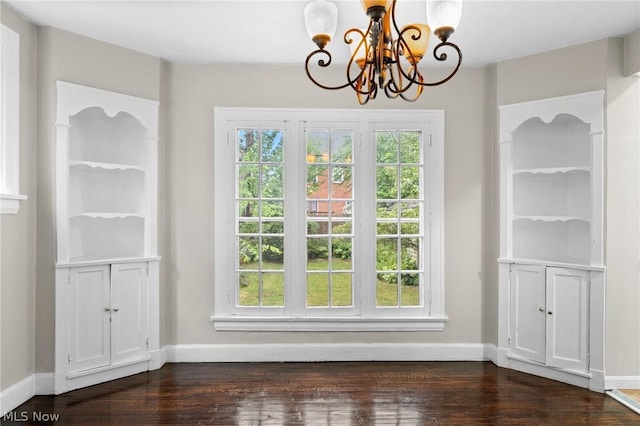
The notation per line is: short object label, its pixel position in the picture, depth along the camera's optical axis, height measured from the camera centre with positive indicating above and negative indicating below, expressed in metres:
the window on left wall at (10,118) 2.77 +0.64
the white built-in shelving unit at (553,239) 3.16 -0.22
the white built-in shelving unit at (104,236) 3.07 -0.20
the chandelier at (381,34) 1.81 +0.85
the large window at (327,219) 3.69 -0.05
